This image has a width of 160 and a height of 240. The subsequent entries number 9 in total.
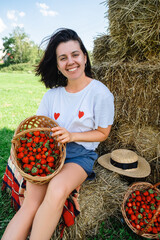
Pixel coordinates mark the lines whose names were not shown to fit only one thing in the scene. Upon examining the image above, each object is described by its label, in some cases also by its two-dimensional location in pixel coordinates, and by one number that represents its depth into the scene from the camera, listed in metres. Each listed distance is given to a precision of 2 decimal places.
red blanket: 1.58
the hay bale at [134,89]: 2.07
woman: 1.36
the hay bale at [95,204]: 1.74
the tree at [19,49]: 38.47
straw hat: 2.09
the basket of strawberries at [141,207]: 1.67
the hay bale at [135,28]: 1.99
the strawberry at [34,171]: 1.42
